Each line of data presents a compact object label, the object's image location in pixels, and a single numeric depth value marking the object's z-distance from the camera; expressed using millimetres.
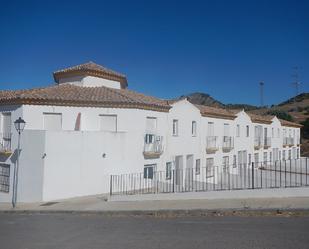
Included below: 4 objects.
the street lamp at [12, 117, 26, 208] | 18094
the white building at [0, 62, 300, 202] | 19250
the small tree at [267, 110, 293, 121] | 72506
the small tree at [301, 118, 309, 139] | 66344
